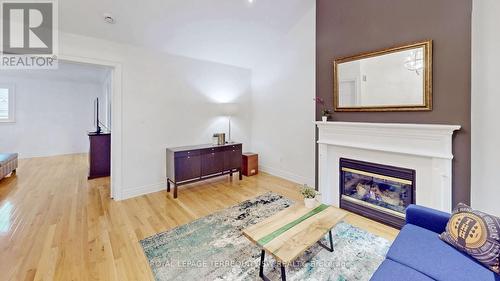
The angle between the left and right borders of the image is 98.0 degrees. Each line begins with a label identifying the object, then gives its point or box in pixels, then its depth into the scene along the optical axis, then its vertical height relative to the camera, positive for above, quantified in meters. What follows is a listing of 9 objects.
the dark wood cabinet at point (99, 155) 4.63 -0.37
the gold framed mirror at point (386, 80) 2.32 +0.71
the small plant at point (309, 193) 2.19 -0.55
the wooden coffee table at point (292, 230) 1.53 -0.74
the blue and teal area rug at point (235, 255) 1.83 -1.12
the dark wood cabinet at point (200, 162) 3.61 -0.43
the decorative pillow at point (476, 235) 1.28 -0.61
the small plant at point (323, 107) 3.18 +0.46
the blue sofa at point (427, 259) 1.22 -0.75
